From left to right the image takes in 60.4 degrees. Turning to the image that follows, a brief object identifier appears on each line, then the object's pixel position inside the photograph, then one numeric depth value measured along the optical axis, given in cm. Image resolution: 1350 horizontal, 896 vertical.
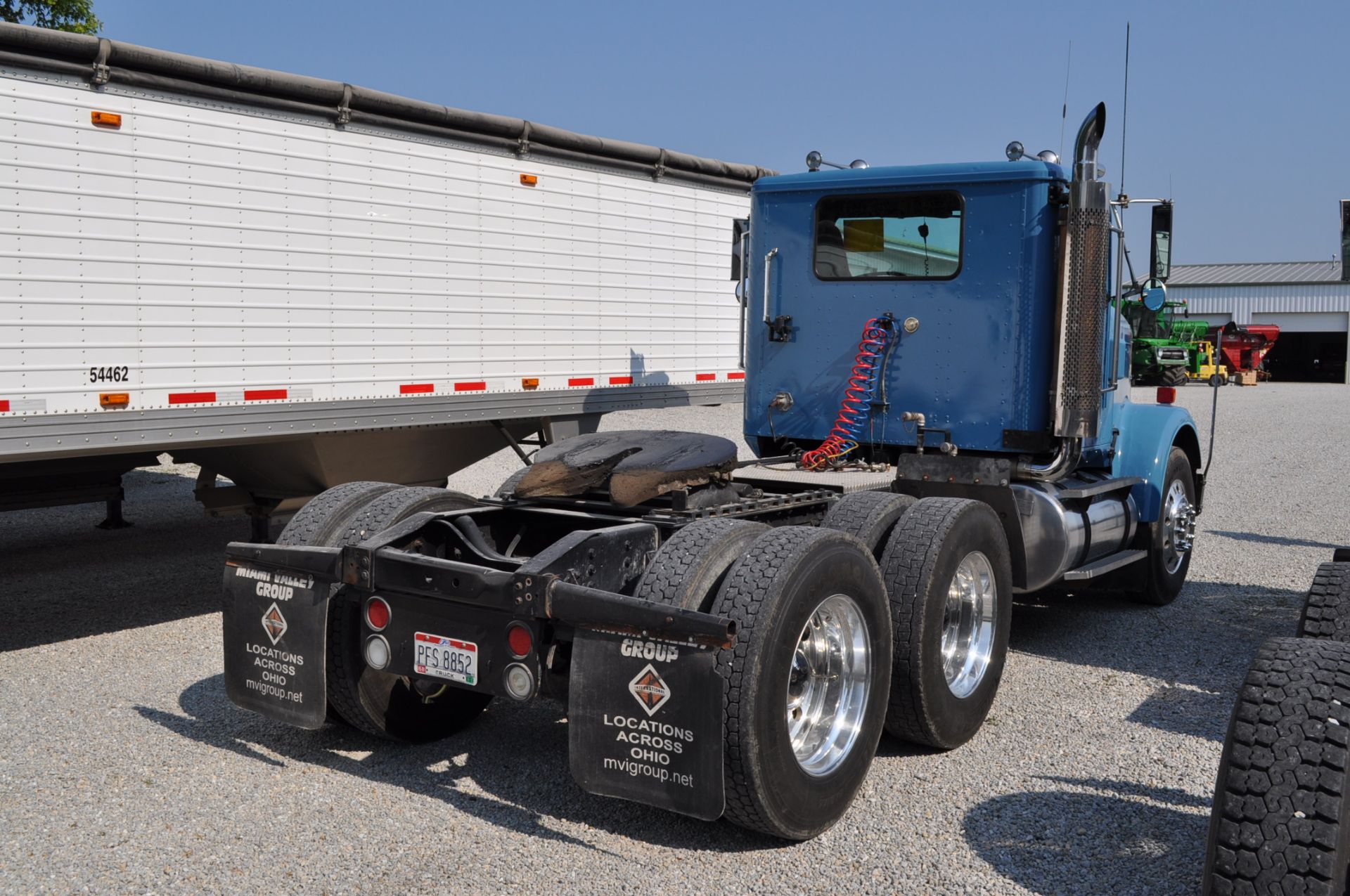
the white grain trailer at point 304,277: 583
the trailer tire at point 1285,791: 273
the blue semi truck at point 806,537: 377
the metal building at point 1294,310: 5053
